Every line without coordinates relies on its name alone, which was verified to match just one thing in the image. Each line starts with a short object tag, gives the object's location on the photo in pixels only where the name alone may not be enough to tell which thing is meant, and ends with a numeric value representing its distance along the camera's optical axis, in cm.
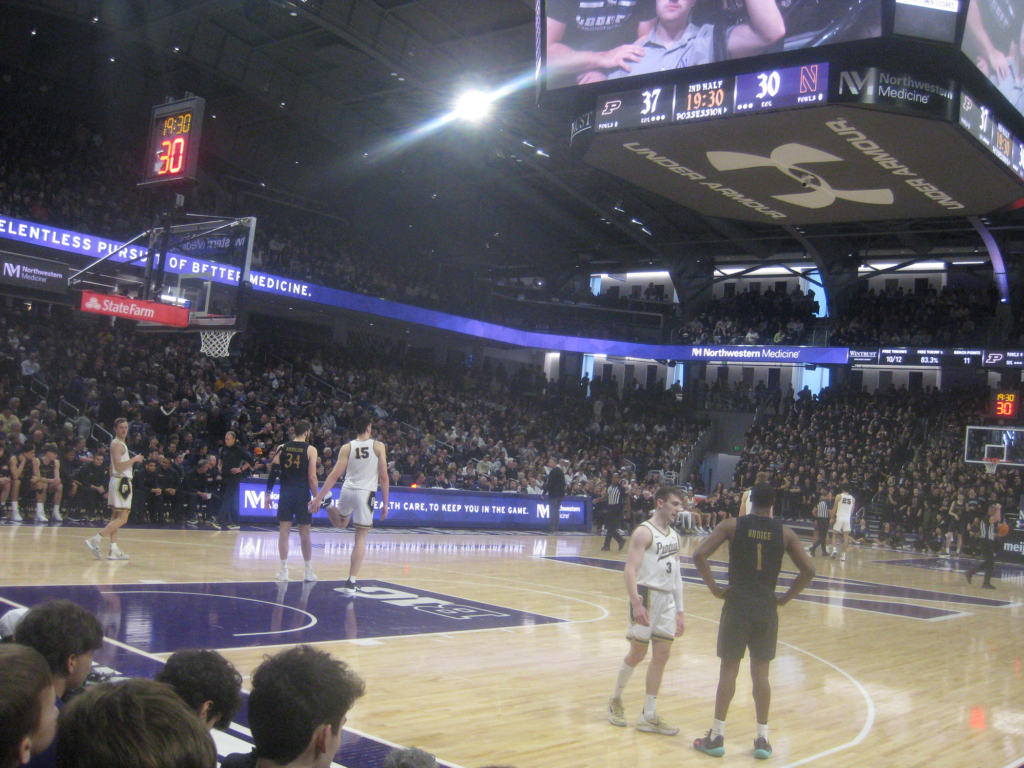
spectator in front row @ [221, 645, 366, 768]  218
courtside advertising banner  1698
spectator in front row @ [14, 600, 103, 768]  266
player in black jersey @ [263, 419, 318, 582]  996
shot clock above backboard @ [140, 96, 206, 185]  1434
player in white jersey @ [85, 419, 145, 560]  1057
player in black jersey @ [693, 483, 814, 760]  555
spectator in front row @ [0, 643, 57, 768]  163
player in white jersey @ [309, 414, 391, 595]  959
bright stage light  2278
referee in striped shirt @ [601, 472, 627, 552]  1933
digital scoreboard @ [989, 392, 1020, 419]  2688
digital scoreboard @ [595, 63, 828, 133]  1248
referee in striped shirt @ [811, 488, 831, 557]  2111
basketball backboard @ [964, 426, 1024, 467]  2497
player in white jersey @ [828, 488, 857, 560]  2103
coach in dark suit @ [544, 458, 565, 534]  2280
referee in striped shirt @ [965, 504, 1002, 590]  1720
